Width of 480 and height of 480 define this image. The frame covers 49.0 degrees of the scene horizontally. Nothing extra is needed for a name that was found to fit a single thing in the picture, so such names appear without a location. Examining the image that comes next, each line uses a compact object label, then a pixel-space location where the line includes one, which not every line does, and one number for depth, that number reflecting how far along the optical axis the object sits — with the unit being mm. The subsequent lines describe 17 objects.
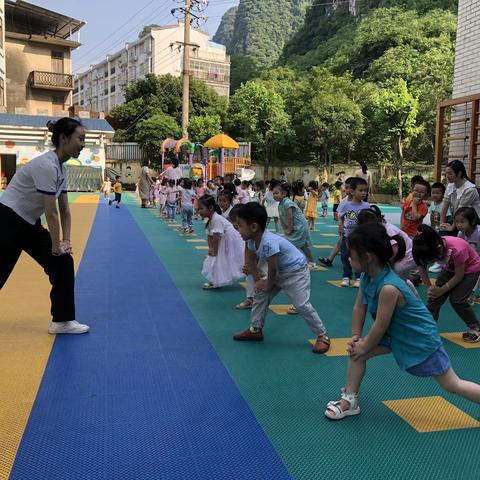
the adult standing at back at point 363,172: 9016
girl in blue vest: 2674
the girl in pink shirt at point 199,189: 14169
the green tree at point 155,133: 35875
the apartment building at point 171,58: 62125
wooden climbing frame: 8445
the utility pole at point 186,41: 26719
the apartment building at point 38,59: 34562
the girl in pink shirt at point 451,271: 3662
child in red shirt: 6645
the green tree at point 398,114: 24422
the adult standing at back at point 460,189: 5945
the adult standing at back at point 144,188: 19719
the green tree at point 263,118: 33688
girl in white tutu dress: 6262
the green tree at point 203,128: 34594
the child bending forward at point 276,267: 3824
